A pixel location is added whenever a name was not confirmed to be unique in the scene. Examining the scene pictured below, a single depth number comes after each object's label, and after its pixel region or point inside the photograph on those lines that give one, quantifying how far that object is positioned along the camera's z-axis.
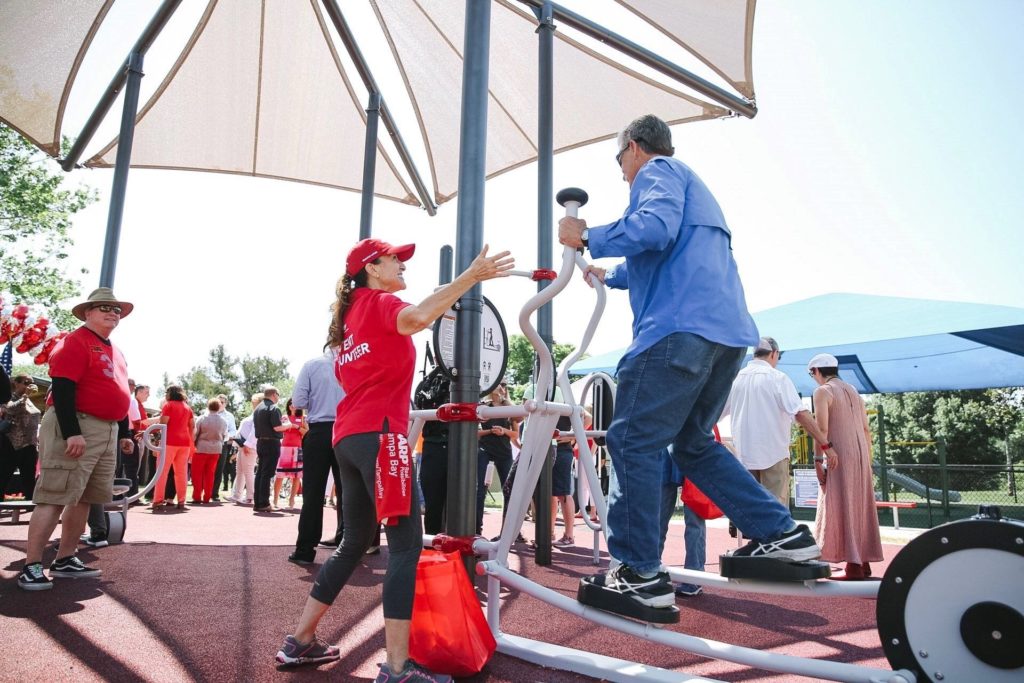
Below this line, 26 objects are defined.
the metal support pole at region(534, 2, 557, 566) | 6.16
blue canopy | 9.02
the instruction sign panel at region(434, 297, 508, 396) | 3.68
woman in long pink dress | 5.20
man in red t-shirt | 4.21
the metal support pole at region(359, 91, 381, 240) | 8.15
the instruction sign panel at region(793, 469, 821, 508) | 8.48
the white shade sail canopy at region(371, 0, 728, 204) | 9.10
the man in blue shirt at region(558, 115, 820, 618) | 2.35
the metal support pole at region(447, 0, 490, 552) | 3.31
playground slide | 12.60
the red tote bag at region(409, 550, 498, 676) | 2.62
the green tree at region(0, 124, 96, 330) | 22.86
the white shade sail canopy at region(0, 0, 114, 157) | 7.77
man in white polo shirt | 5.18
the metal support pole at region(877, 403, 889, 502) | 10.34
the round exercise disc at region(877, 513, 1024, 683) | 1.90
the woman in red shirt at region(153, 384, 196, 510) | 9.60
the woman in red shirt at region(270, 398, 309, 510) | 11.14
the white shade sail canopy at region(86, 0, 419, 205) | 9.28
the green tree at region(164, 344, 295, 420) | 80.94
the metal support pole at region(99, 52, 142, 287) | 6.59
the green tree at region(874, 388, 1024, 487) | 38.09
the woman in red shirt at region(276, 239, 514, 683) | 2.43
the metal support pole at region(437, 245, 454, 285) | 6.82
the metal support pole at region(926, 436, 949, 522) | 9.88
